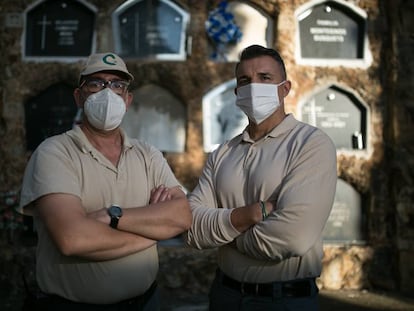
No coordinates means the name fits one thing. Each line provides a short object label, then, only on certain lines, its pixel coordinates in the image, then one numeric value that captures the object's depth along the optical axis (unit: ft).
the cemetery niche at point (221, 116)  17.81
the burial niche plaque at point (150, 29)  18.12
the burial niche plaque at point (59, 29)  17.99
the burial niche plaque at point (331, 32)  18.26
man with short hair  6.13
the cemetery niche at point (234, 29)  17.81
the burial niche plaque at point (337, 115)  18.02
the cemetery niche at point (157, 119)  17.88
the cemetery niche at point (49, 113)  17.69
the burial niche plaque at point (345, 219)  17.69
